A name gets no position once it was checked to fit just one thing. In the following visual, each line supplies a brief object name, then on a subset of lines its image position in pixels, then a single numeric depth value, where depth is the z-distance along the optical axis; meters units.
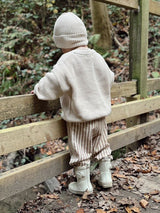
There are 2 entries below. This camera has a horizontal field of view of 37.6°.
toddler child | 2.14
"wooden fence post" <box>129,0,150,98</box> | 3.31
